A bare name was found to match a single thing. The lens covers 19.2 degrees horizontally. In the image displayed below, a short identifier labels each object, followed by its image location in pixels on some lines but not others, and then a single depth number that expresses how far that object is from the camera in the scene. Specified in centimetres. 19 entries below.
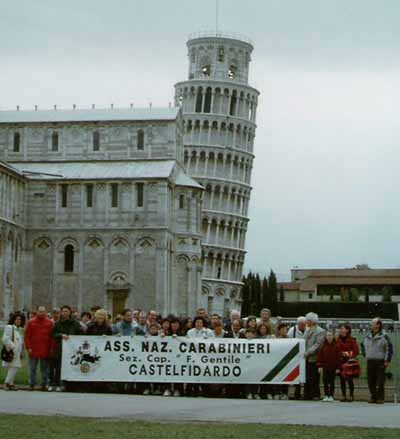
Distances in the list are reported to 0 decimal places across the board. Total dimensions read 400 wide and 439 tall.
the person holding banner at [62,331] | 2478
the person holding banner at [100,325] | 2483
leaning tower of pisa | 10512
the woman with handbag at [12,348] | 2414
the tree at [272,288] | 10638
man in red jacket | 2472
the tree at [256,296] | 10700
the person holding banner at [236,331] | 2475
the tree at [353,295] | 13025
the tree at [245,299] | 10942
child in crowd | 2323
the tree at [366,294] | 13599
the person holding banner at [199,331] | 2450
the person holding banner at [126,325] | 2528
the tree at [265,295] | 10650
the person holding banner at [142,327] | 2531
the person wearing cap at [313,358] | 2362
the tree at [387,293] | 12319
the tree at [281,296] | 11886
